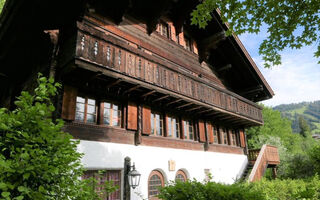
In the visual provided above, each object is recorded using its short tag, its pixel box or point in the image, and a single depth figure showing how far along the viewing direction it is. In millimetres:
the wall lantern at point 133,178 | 6875
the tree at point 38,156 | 1886
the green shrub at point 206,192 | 4805
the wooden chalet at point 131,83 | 7070
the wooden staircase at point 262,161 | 12806
